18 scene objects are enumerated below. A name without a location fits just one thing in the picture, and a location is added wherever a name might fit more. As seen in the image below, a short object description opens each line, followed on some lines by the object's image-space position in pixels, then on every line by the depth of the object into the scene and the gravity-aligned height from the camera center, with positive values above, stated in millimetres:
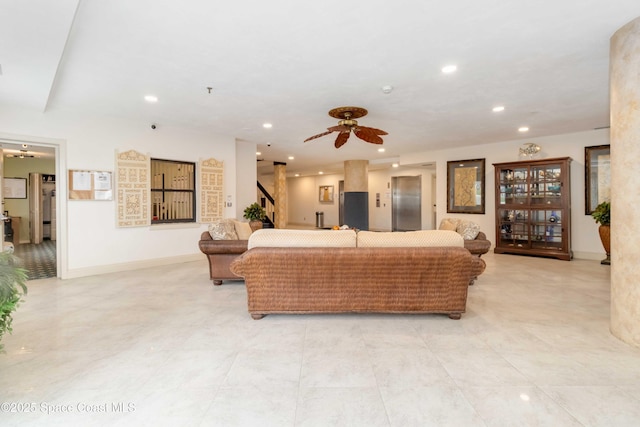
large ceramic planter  5617 -509
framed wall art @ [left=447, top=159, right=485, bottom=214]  7633 +603
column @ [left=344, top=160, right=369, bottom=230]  9977 +704
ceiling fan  4437 +1215
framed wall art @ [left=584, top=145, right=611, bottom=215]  6098 +644
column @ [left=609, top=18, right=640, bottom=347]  2416 +229
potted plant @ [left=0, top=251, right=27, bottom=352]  1708 -375
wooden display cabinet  6289 +44
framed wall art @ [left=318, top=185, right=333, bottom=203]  13789 +784
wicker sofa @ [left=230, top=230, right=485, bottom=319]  2867 -545
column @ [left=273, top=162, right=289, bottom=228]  9234 +538
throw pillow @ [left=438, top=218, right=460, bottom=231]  4867 -213
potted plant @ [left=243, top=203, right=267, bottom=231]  6836 -13
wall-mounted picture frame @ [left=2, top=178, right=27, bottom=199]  8383 +701
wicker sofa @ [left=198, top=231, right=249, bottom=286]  4203 -531
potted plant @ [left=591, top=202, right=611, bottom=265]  5523 -218
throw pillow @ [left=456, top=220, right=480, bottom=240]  4324 -275
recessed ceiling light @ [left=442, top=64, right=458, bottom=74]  3299 +1476
